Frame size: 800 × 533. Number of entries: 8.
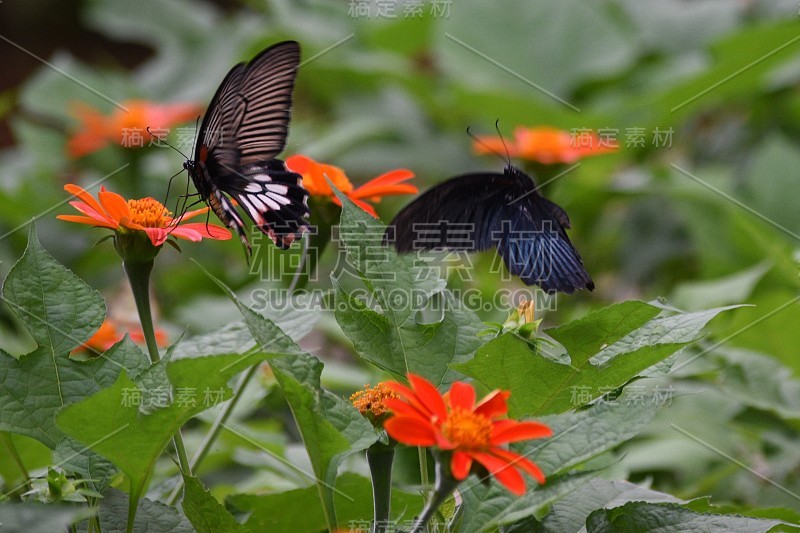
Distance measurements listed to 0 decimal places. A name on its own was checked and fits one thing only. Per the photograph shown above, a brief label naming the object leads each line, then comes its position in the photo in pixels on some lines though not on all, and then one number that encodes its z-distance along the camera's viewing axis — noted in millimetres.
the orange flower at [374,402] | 1859
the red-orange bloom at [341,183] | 1916
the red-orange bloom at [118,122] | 3290
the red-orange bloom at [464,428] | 1784
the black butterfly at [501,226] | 1866
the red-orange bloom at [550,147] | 2339
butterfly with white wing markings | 1921
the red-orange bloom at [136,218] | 1856
